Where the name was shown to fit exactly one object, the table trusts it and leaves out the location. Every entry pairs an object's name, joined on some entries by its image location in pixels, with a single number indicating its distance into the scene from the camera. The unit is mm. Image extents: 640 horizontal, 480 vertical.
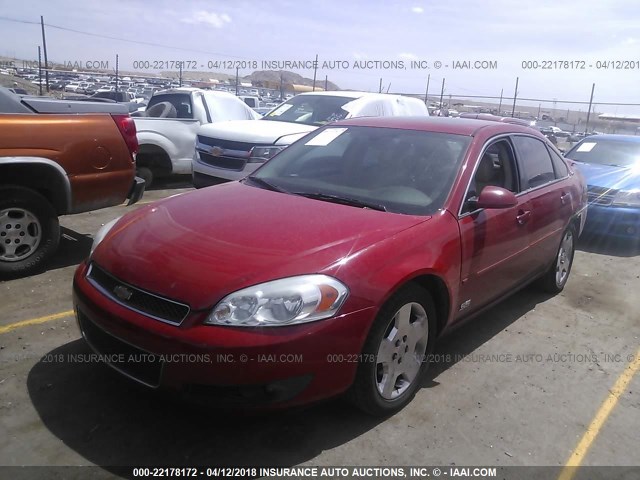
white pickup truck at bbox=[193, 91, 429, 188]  7129
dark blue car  7117
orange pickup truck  4559
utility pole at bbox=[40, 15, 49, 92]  22025
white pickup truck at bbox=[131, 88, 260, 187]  8766
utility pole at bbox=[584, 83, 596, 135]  16783
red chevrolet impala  2475
